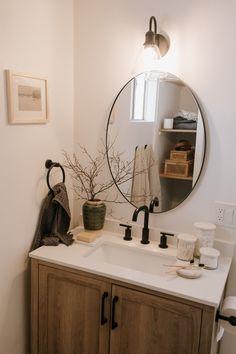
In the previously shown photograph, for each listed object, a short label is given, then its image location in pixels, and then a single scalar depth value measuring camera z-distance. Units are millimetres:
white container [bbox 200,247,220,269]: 1531
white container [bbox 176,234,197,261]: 1606
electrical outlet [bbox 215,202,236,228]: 1646
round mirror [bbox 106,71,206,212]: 1678
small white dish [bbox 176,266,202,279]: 1445
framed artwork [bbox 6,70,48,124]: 1509
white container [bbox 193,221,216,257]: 1625
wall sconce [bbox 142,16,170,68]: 1623
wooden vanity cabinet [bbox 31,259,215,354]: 1362
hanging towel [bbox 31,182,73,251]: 1779
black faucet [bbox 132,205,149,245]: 1755
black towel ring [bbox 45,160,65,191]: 1806
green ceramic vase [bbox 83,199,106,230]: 1883
